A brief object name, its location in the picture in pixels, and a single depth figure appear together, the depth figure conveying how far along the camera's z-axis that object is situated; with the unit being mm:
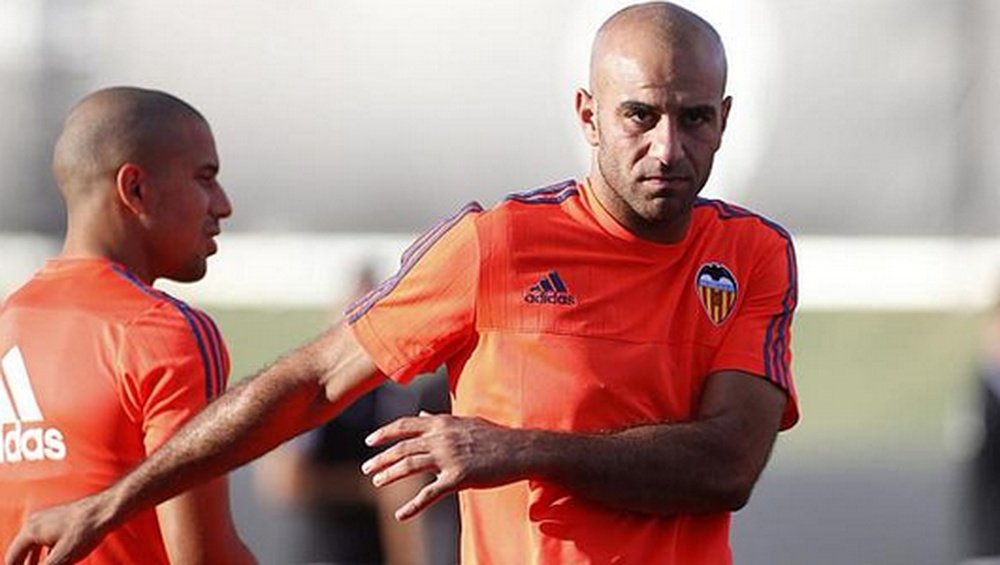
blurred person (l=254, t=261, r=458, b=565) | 18687
